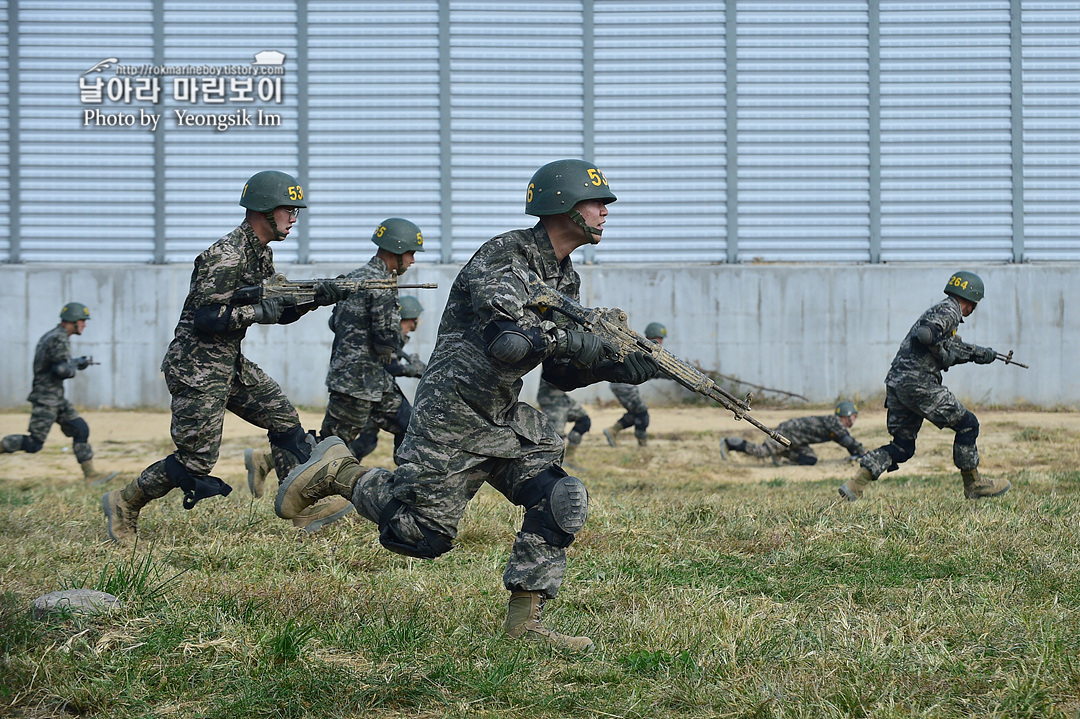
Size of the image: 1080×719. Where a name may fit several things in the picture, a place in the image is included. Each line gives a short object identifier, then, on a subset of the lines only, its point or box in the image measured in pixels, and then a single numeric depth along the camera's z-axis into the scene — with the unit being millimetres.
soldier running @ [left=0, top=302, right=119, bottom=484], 22328
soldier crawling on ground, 24328
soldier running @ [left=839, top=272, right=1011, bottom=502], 17094
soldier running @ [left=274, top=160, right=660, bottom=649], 8594
